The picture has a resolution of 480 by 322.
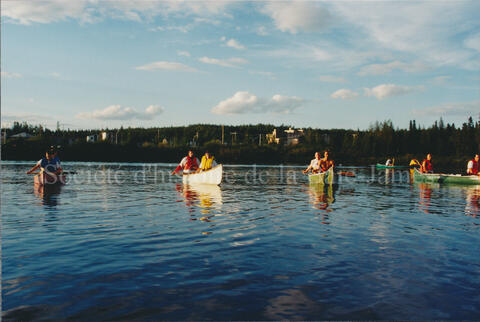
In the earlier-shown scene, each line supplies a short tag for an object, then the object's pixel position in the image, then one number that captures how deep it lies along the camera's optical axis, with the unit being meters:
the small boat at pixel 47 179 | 24.74
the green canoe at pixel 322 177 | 27.63
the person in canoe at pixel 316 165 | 29.76
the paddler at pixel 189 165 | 29.24
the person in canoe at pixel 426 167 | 35.50
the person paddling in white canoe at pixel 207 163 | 27.11
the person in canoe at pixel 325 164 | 28.73
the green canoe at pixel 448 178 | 31.09
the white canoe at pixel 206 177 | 25.64
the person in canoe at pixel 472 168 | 31.28
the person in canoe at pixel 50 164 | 24.81
